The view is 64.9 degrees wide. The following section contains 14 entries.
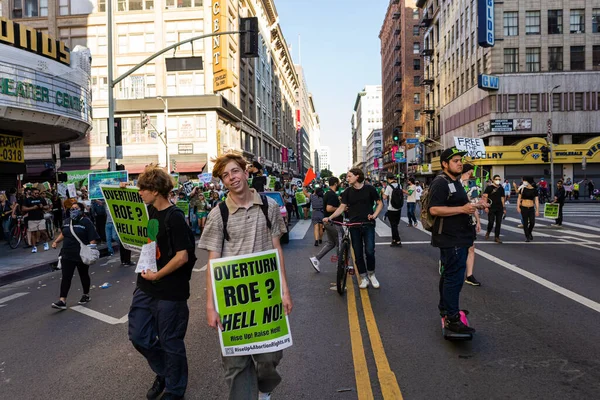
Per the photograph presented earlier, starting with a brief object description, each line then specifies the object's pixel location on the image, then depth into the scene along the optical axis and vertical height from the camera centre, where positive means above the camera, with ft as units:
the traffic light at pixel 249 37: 48.29 +15.70
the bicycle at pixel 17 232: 49.35 -4.38
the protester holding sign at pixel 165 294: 11.78 -2.69
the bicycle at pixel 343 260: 23.77 -3.72
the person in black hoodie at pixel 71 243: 23.06 -2.61
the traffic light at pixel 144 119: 112.89 +16.98
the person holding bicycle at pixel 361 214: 24.61 -1.49
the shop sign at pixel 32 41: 49.19 +16.55
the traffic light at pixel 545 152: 114.11 +7.58
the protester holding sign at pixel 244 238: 10.20 -1.16
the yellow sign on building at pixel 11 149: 60.29 +5.56
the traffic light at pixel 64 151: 69.15 +5.81
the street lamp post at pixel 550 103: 141.06 +24.34
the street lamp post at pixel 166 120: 122.62 +17.90
